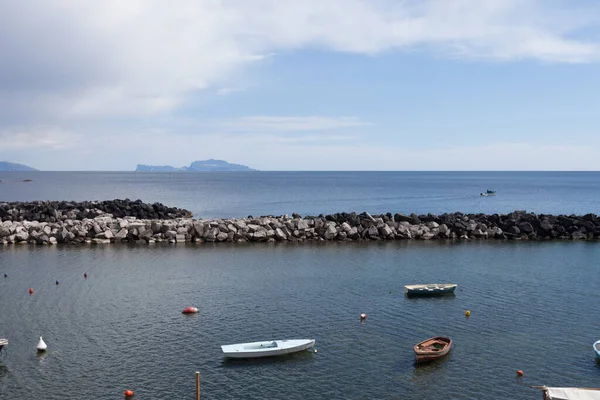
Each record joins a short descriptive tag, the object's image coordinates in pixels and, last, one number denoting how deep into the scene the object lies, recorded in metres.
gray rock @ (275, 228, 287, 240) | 58.03
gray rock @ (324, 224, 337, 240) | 58.78
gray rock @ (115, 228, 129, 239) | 57.16
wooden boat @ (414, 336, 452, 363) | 25.41
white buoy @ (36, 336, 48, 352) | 26.71
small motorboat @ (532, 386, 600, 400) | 20.12
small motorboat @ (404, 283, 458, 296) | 36.53
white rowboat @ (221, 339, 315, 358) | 25.80
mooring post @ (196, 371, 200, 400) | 20.88
